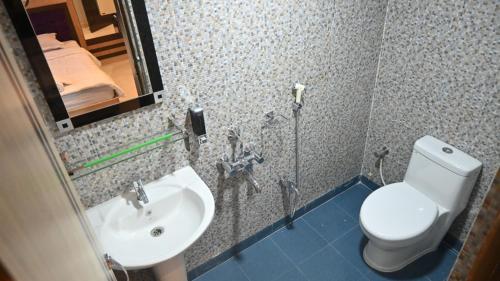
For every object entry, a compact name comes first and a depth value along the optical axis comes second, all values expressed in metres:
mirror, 1.08
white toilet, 1.83
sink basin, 1.34
